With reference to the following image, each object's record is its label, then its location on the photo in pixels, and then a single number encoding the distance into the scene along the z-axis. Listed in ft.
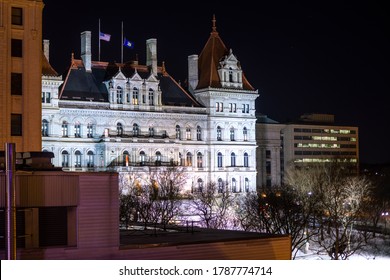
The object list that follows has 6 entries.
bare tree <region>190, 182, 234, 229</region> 248.93
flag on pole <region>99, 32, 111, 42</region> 323.37
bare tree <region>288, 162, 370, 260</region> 222.89
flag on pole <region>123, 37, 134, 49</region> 330.34
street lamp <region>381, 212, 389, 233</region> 310.61
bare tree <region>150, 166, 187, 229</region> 255.29
